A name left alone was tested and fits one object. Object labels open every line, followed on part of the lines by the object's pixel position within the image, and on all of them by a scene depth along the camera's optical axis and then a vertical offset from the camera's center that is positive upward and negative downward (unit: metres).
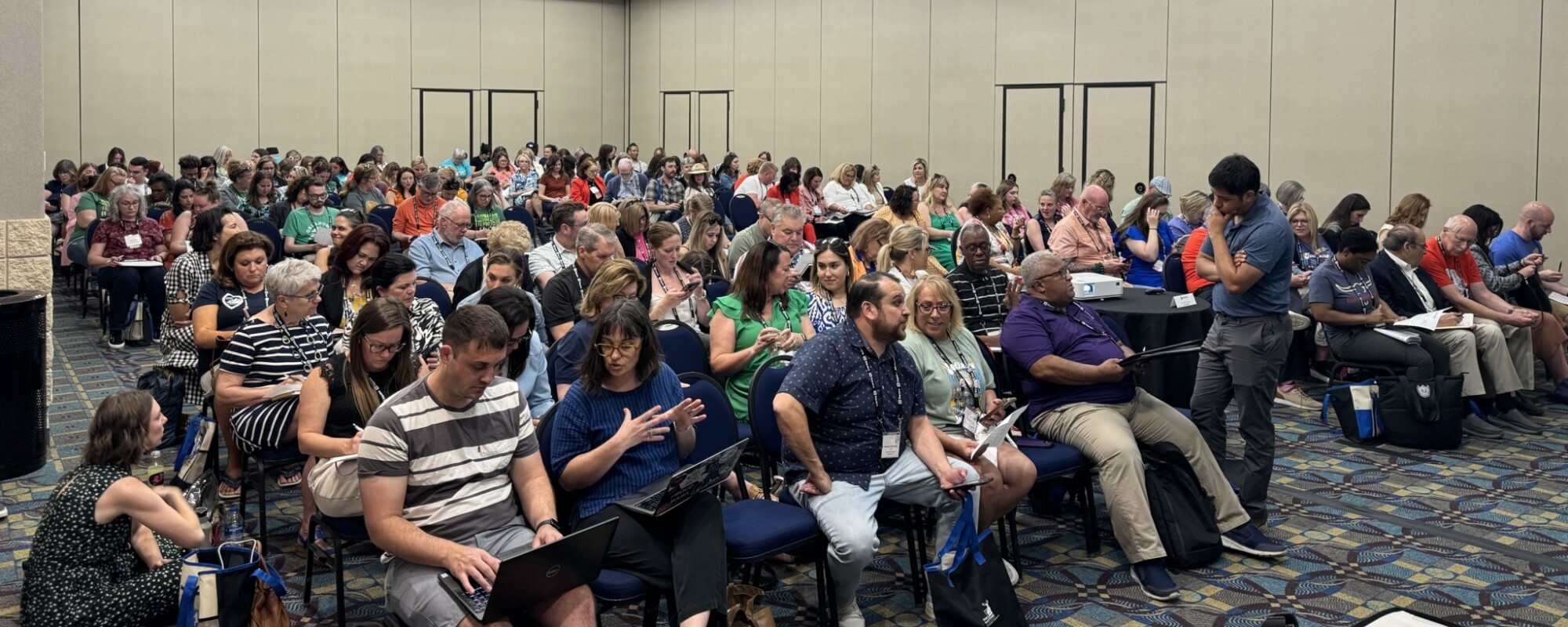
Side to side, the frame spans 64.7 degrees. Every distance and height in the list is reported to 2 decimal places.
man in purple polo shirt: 4.80 -0.68
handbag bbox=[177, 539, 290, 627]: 3.42 -1.07
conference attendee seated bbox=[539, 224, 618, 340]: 5.96 -0.34
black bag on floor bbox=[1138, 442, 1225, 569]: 4.69 -1.11
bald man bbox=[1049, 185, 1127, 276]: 8.45 -0.15
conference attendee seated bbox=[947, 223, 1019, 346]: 6.14 -0.36
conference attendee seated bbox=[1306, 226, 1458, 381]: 6.94 -0.49
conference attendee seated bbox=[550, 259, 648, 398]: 4.87 -0.37
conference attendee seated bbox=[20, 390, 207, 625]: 3.55 -0.96
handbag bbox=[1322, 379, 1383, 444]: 6.69 -1.03
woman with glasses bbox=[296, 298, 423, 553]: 4.09 -0.59
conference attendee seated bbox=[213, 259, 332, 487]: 4.56 -0.58
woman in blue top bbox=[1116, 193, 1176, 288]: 9.09 -0.17
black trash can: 5.14 -0.74
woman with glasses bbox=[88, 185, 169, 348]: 9.10 -0.35
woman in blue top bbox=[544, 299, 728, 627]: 3.49 -0.71
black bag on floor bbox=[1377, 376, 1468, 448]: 6.57 -1.01
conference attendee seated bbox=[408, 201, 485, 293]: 7.57 -0.24
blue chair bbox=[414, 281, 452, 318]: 6.24 -0.42
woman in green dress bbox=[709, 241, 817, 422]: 5.18 -0.47
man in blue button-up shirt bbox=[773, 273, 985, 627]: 4.02 -0.70
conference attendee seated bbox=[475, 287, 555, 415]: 4.52 -0.52
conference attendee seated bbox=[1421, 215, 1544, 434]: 7.41 -0.48
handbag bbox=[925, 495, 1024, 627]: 3.74 -1.12
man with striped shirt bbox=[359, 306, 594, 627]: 3.23 -0.74
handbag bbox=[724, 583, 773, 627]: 3.67 -1.17
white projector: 6.89 -0.39
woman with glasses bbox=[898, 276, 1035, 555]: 4.42 -0.63
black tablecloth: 6.39 -0.60
